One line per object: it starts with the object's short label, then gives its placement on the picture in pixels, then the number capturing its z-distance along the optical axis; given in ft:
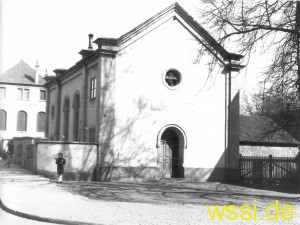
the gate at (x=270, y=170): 76.18
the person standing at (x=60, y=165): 61.52
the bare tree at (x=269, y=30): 48.24
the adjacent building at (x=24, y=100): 160.35
